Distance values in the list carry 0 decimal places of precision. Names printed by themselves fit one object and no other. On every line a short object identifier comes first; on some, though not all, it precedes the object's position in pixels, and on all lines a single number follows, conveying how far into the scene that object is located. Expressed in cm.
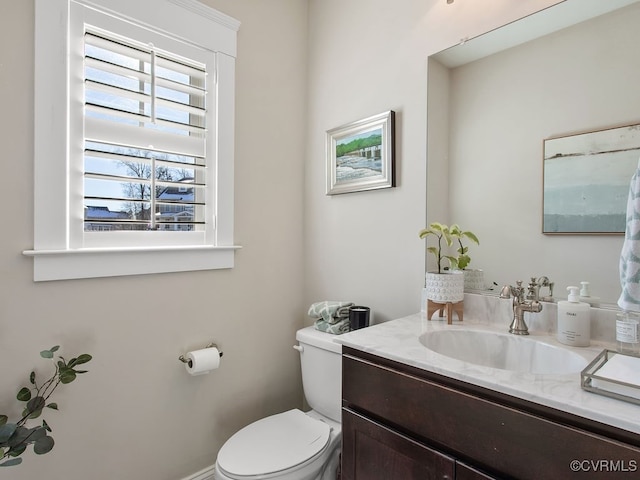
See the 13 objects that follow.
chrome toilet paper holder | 151
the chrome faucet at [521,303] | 111
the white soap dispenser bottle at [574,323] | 99
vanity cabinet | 64
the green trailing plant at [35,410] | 102
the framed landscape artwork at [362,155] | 154
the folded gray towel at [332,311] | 162
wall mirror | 106
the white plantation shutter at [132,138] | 123
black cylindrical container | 153
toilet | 121
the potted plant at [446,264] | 126
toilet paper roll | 147
